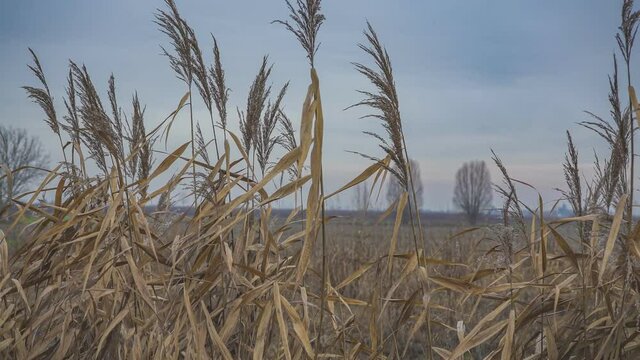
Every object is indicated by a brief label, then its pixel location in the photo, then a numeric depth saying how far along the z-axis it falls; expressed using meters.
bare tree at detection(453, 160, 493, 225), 52.34
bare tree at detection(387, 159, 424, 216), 46.84
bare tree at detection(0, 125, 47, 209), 31.08
